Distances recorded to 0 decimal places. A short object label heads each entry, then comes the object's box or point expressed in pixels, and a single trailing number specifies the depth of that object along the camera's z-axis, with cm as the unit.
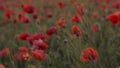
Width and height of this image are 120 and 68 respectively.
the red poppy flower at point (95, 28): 342
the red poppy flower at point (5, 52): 295
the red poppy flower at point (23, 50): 283
